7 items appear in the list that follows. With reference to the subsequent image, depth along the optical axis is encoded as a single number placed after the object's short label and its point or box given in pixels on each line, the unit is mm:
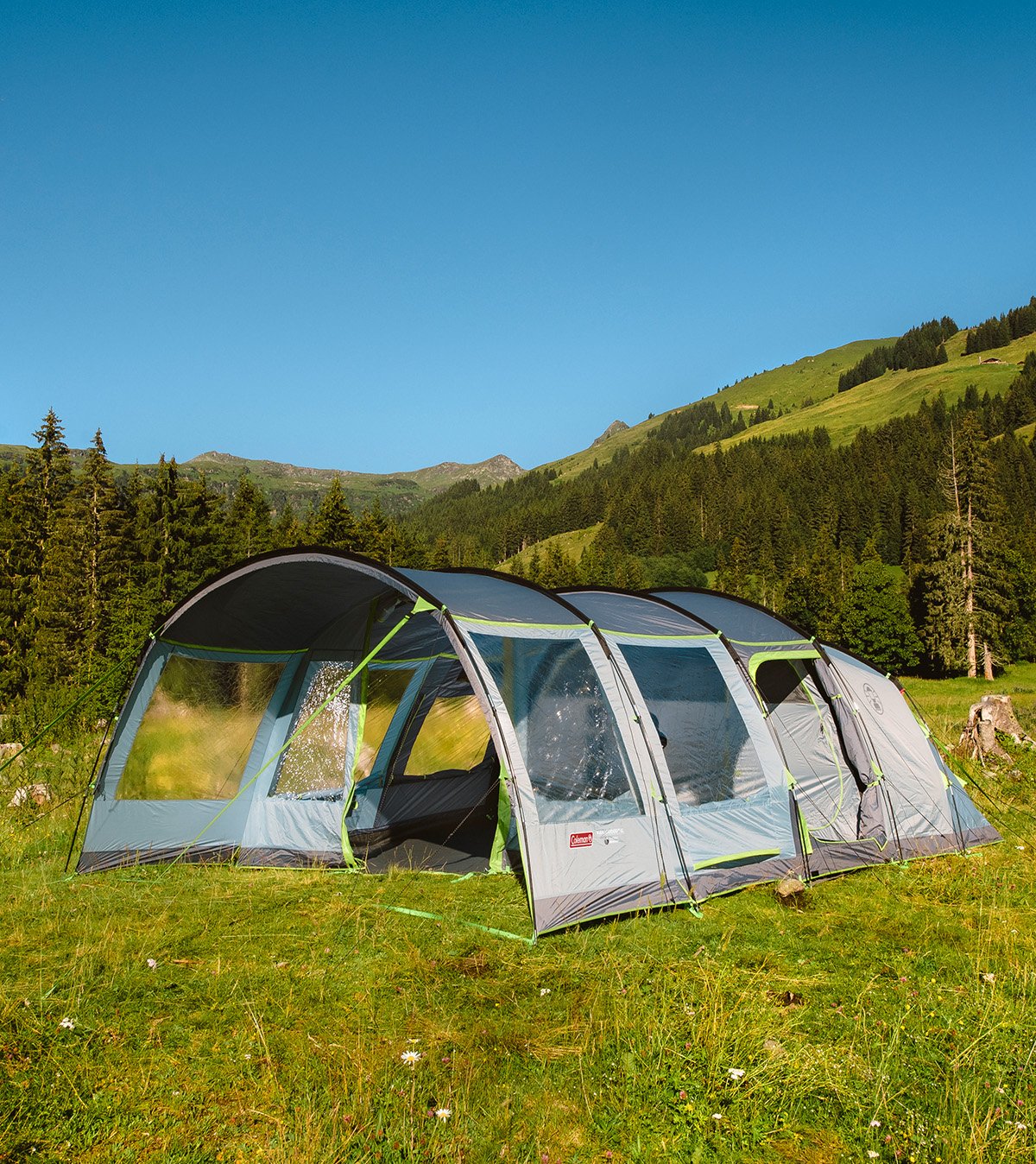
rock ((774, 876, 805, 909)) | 7074
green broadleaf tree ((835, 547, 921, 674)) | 59406
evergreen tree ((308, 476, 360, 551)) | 47531
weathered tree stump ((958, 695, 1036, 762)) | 13039
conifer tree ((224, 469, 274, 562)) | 49031
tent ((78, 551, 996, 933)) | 6852
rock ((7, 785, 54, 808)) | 10297
